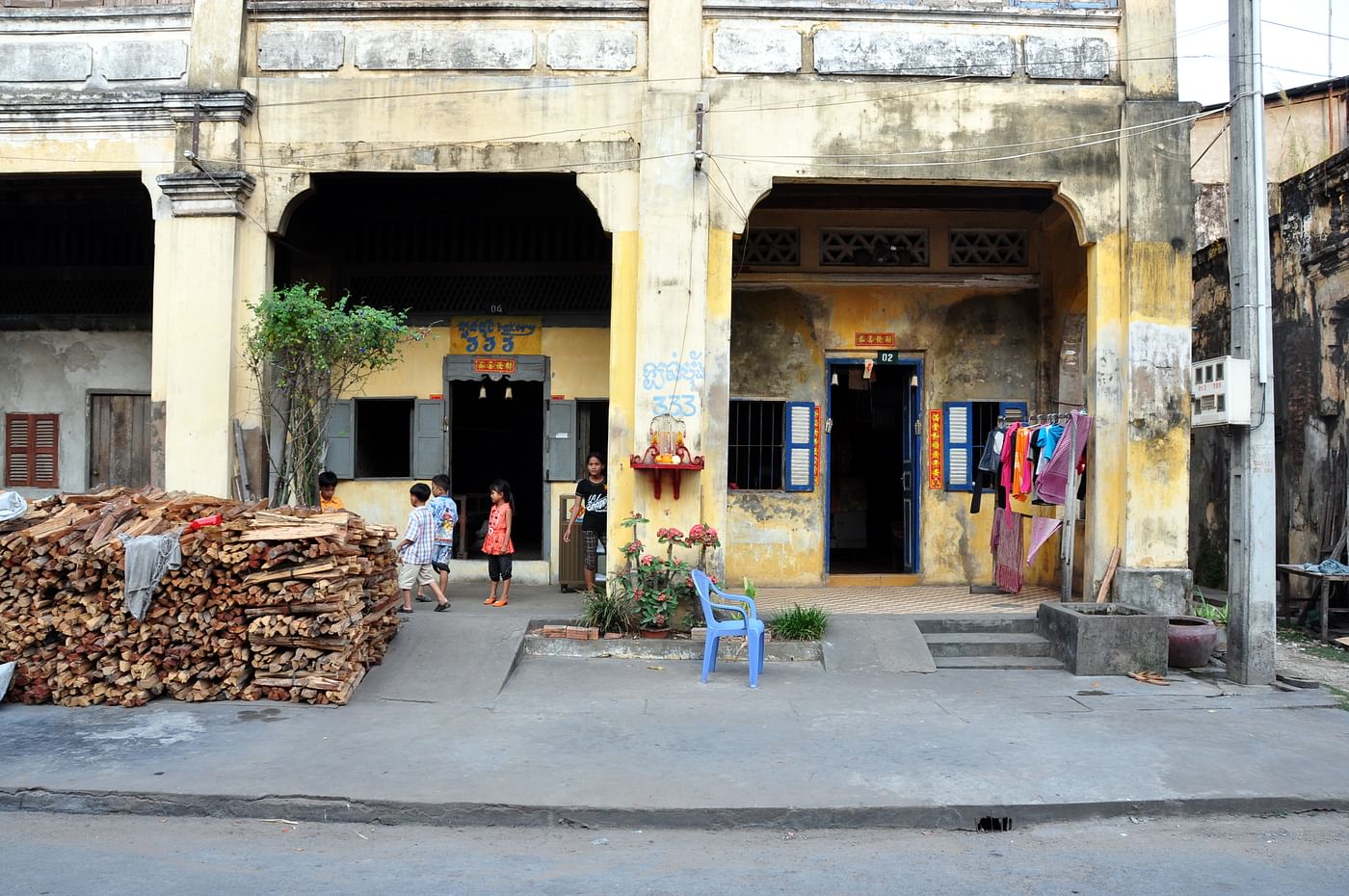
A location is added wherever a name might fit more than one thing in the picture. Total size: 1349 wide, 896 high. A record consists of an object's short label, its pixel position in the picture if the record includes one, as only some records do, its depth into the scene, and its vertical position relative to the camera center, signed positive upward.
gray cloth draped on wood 7.34 -0.79
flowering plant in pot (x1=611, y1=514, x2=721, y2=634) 9.40 -1.10
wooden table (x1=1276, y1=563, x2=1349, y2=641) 10.30 -1.20
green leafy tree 9.18 +1.00
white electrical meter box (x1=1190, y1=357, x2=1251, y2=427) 8.21 +0.62
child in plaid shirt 10.09 -0.88
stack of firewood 7.46 -1.20
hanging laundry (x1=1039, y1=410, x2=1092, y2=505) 10.04 +0.07
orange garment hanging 10.62 +0.02
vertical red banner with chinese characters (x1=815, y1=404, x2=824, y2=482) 12.34 +0.40
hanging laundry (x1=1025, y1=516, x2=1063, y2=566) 10.37 -0.70
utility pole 8.28 +0.81
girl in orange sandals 10.60 -0.85
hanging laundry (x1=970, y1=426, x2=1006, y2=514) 11.00 +0.04
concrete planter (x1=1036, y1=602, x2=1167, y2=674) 8.77 -1.58
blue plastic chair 8.18 -1.36
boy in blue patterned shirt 10.38 -0.64
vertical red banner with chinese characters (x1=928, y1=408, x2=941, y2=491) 12.34 +0.12
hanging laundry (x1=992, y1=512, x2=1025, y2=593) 11.27 -1.01
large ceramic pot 8.81 -1.58
